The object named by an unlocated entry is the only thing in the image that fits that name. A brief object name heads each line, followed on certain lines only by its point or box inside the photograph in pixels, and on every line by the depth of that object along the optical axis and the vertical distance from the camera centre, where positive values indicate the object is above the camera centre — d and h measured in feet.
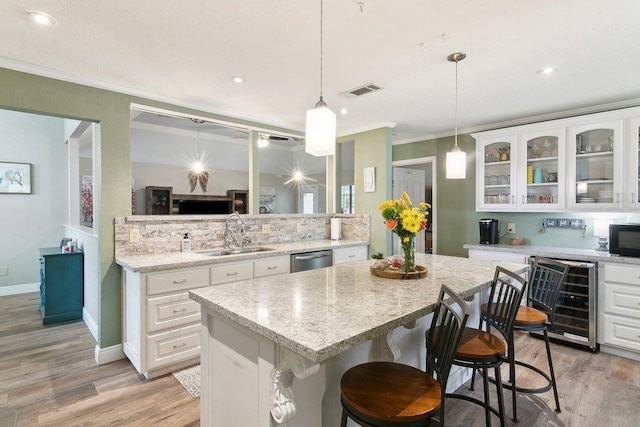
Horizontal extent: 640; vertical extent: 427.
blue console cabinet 12.12 -2.87
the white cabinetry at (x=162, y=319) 8.27 -2.90
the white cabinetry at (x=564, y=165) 10.32 +1.59
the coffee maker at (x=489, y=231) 13.26 -0.89
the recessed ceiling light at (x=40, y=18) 6.11 +3.71
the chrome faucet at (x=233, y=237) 11.86 -0.99
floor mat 7.83 -4.36
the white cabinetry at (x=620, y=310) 9.45 -3.00
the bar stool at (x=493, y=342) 5.30 -2.32
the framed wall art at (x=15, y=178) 15.57 +1.61
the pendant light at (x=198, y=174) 20.47 +2.34
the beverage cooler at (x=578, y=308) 10.04 -3.15
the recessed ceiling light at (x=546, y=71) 8.37 +3.63
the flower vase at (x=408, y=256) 6.65 -0.96
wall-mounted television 20.53 +0.22
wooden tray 6.54 -1.30
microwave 9.71 -0.92
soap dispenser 10.75 -1.12
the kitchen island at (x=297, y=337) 3.78 -1.62
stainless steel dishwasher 11.23 -1.80
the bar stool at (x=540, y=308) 6.82 -2.33
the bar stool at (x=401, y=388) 3.65 -2.26
